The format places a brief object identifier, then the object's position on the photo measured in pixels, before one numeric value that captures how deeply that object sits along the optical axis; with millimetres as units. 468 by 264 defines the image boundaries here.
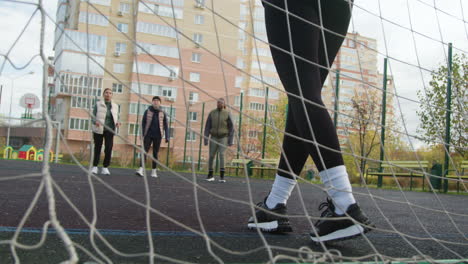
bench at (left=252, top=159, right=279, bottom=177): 12283
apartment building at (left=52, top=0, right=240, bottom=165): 32781
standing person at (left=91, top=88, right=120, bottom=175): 6020
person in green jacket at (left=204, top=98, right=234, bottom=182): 7184
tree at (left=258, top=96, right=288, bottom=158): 18855
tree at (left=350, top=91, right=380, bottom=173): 16939
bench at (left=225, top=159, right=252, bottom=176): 12887
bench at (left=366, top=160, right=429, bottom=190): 8661
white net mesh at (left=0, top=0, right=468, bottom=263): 1212
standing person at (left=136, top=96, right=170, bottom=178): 6652
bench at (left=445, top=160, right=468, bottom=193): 7510
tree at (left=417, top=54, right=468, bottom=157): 9445
